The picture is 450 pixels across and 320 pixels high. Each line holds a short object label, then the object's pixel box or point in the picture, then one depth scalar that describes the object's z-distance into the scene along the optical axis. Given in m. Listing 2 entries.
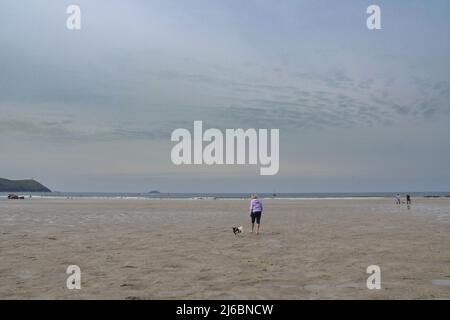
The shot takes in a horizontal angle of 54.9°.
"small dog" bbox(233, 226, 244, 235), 23.88
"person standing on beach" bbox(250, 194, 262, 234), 24.59
